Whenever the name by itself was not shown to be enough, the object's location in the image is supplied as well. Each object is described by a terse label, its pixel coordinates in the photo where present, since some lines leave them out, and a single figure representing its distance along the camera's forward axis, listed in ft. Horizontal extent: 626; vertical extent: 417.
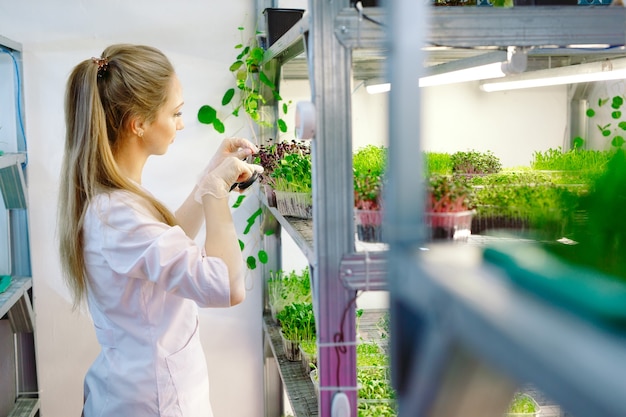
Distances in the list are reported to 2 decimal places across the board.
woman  6.28
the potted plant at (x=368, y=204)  5.03
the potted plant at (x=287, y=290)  10.19
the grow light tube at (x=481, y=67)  4.80
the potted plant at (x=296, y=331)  8.97
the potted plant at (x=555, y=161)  5.48
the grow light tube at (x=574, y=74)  6.14
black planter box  9.71
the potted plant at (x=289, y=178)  7.46
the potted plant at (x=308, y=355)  8.44
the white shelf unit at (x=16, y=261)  10.57
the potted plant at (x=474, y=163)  6.82
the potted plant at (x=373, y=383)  6.63
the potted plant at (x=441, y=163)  6.12
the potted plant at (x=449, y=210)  4.31
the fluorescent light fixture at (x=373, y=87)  7.72
